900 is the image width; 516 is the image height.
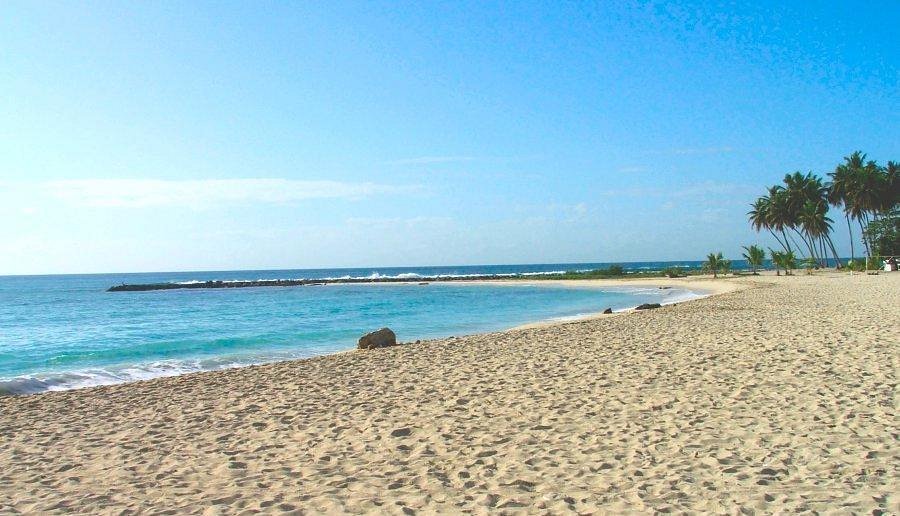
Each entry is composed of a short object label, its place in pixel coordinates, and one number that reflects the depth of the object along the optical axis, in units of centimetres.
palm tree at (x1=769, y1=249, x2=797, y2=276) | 5669
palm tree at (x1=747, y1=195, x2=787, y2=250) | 7538
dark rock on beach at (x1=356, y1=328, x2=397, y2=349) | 1653
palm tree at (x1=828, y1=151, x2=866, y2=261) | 6606
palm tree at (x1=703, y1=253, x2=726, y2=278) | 6209
